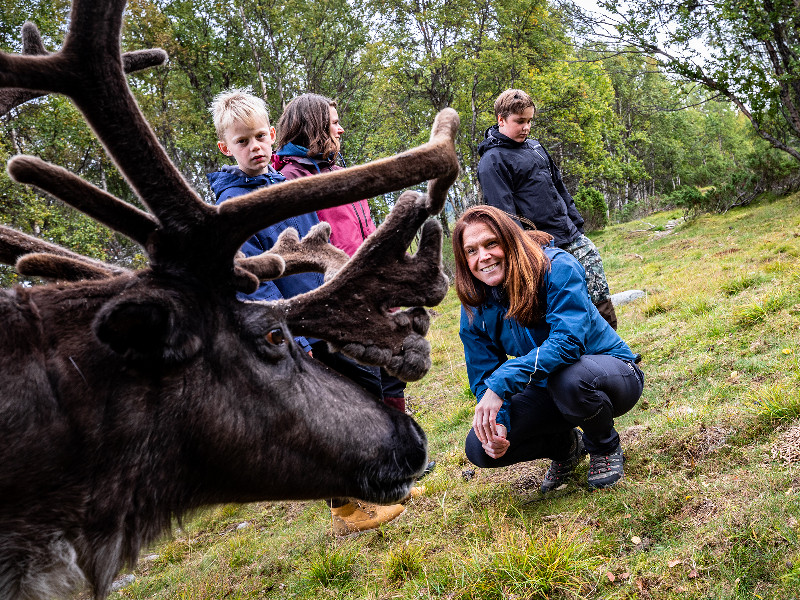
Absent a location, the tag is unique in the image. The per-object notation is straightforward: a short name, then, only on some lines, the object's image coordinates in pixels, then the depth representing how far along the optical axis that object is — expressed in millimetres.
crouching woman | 3055
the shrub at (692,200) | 18547
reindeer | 1456
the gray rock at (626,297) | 8852
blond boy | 3336
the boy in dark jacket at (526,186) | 4922
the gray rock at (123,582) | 4029
